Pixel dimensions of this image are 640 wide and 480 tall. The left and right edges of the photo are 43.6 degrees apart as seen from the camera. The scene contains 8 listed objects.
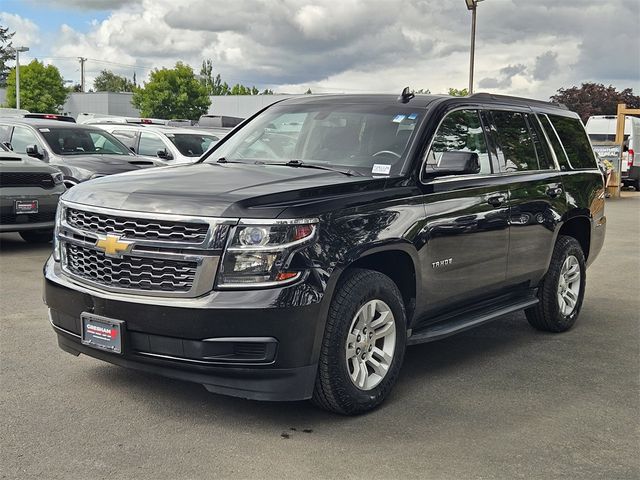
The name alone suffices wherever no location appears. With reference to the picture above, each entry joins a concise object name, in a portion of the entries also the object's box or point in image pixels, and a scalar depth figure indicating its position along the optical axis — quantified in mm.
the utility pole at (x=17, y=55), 49641
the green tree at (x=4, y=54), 107312
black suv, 4113
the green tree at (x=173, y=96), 64500
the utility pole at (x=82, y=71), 102762
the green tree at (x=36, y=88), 62531
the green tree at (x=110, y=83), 146250
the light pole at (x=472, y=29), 24141
